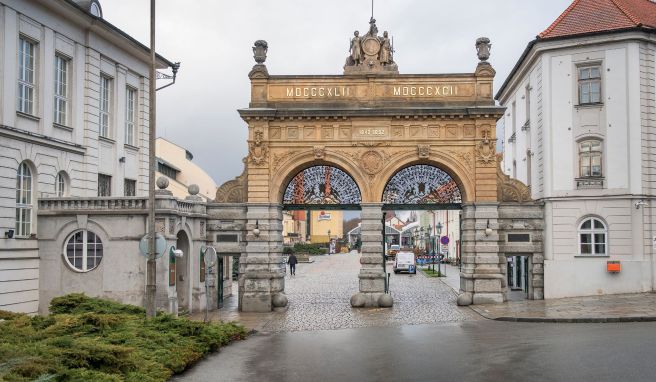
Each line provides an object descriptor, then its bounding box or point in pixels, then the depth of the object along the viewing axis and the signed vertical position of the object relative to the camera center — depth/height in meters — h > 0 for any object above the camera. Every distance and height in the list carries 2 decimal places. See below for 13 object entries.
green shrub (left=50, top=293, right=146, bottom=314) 17.36 -1.97
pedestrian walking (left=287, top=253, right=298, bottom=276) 48.34 -2.71
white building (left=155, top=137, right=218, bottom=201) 60.62 +4.72
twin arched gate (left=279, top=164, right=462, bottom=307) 26.55 +1.14
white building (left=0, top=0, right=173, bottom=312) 21.81 +3.63
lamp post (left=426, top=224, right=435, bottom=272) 73.24 -2.04
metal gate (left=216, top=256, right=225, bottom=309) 26.98 -2.18
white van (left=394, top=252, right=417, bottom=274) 49.31 -2.72
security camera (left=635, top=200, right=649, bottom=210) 26.14 +0.69
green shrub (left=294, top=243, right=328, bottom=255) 80.38 -2.98
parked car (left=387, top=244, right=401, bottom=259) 75.85 -3.04
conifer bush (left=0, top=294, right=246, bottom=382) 10.70 -2.10
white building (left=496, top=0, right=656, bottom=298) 26.22 +2.52
